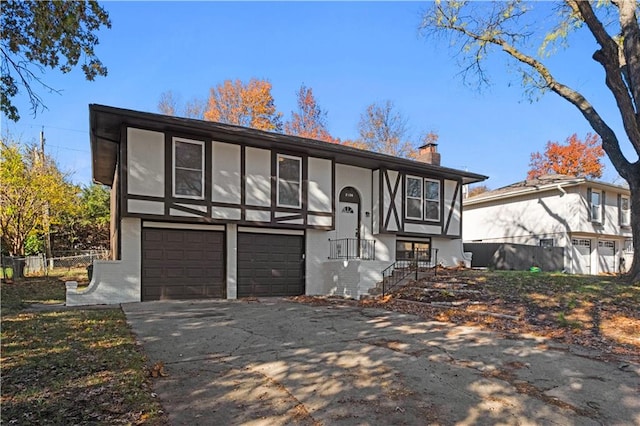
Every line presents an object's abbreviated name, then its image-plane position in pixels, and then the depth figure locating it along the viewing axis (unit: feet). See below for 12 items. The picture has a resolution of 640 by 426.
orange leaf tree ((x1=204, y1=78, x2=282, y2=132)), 95.86
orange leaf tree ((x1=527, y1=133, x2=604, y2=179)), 113.39
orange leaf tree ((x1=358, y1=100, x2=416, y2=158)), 104.83
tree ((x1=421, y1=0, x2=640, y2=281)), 34.06
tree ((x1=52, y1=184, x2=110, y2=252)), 82.74
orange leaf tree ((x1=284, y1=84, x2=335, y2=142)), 98.31
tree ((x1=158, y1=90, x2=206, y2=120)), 101.09
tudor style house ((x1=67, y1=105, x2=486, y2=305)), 36.73
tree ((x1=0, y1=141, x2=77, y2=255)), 54.90
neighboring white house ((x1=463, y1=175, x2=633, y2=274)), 72.49
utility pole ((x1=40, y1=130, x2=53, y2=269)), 64.74
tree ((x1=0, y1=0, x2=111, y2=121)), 22.56
